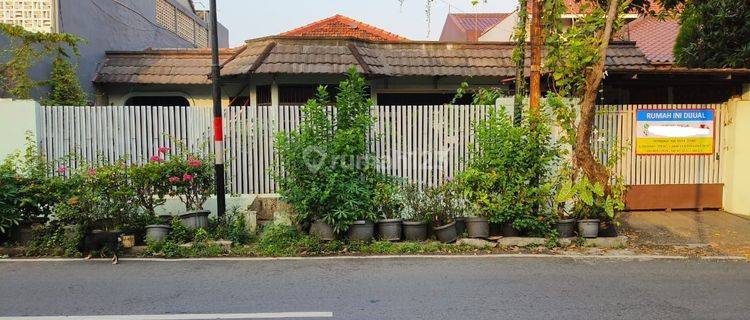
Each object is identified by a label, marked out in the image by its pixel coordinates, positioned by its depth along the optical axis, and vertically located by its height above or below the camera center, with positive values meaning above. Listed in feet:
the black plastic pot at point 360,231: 25.43 -4.35
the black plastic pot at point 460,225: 26.58 -4.29
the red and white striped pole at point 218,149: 27.22 -0.36
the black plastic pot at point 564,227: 26.03 -4.34
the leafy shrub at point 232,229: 26.03 -4.34
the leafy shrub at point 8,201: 24.22 -2.67
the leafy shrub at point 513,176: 25.76 -1.77
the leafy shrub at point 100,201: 24.43 -2.74
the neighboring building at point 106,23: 37.22 +10.43
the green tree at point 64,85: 36.99 +4.17
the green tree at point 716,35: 34.04 +7.00
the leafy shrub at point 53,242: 23.71 -4.50
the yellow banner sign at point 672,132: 31.99 +0.39
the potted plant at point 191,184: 26.22 -2.16
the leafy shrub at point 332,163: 25.13 -1.09
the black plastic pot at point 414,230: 26.13 -4.43
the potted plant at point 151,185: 26.04 -2.14
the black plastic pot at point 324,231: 25.32 -4.32
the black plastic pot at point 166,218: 26.17 -3.81
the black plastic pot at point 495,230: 26.32 -4.51
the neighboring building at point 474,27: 61.87 +17.16
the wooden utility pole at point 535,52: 27.22 +4.58
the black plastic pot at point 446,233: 25.68 -4.52
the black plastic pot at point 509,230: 26.02 -4.46
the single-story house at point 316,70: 38.88 +5.51
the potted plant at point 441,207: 26.78 -3.45
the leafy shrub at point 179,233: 25.32 -4.37
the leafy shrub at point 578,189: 25.57 -2.47
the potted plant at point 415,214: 26.17 -3.76
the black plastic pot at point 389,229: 25.92 -4.34
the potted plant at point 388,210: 25.94 -3.55
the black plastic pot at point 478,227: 25.85 -4.27
